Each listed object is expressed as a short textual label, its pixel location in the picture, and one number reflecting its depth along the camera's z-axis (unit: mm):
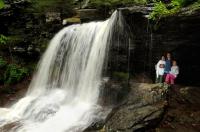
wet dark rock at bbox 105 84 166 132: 11250
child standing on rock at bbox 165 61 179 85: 12992
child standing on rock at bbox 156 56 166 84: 13117
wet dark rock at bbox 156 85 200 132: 11258
